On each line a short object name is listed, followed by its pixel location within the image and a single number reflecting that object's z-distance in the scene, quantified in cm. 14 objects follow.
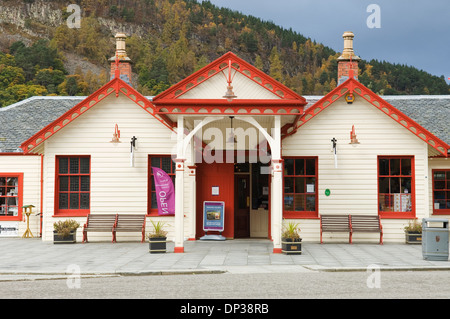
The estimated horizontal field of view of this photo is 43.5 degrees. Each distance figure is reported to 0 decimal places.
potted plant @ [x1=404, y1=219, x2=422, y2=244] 1714
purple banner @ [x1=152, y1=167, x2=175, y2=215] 1742
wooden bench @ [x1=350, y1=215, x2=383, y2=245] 1728
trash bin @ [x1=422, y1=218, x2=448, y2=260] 1283
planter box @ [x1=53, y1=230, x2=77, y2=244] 1739
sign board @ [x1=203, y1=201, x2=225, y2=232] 1805
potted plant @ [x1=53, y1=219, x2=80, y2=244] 1737
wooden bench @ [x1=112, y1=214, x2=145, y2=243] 1759
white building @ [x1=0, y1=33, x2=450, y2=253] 1786
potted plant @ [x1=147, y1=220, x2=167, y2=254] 1452
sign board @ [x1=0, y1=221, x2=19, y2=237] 2002
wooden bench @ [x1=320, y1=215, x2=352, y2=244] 1733
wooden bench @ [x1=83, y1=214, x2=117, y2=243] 1767
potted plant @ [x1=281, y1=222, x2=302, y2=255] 1412
